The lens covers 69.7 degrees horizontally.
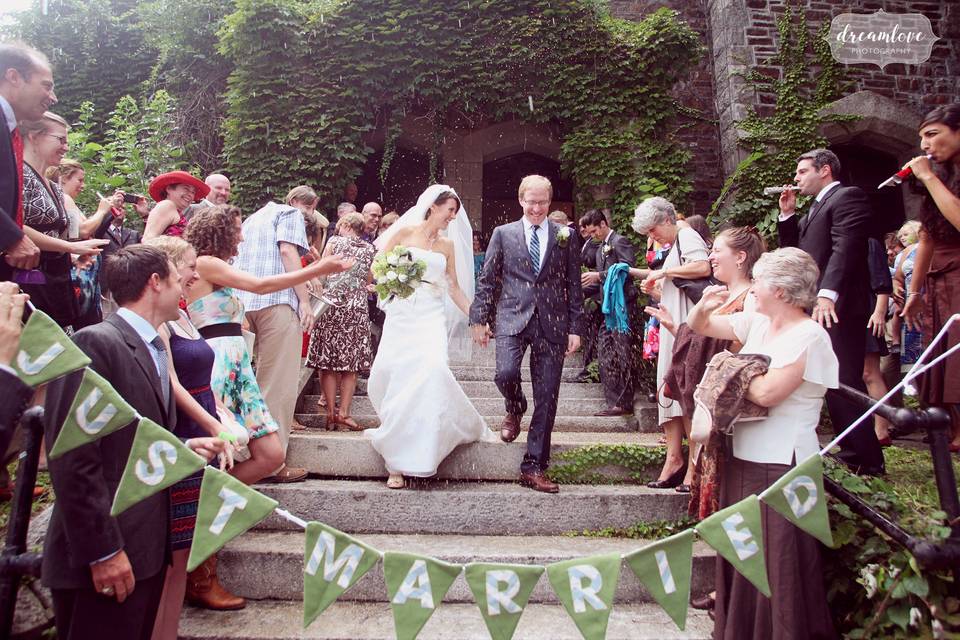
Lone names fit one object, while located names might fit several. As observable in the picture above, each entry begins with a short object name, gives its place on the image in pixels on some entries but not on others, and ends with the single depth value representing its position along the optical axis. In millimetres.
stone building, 10047
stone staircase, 3410
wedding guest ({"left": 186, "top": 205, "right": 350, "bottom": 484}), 3645
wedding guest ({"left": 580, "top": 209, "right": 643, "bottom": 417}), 6539
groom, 4789
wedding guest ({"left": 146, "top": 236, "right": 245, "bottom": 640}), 2805
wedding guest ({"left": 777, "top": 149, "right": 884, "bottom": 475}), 4004
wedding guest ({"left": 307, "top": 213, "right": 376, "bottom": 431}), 5996
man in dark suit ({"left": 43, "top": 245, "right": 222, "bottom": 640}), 2236
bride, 4539
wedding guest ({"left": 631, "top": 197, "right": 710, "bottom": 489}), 4676
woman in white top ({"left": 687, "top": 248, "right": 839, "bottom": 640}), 2877
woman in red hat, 5095
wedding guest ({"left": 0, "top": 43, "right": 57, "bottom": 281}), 2881
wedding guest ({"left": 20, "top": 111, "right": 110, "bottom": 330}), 3539
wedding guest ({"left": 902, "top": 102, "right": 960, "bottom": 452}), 3611
